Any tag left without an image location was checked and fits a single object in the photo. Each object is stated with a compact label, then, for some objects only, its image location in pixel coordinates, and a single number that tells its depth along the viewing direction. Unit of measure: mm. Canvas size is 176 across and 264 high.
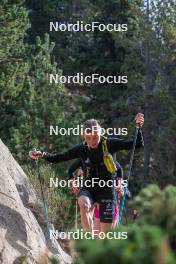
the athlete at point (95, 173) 13305
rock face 14187
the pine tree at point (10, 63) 39906
